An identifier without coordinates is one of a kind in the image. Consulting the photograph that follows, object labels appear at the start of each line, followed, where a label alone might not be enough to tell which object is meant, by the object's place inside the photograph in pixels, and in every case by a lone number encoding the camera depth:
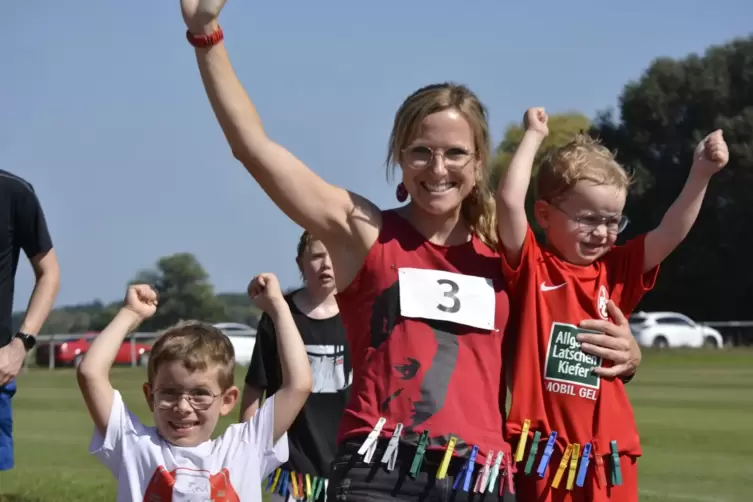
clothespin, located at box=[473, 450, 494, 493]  7.38
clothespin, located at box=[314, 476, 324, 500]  11.80
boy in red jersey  8.12
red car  76.25
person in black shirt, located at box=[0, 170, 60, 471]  11.86
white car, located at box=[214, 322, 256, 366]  74.00
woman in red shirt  7.36
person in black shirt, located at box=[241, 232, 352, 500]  11.95
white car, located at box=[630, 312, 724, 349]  84.81
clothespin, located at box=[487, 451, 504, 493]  7.41
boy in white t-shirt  7.93
